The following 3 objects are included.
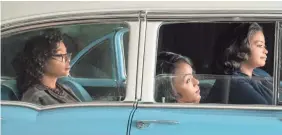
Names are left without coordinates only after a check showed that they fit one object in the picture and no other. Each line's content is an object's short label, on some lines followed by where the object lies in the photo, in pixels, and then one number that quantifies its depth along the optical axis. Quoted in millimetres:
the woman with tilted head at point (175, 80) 3000
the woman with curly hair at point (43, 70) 3121
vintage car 2881
